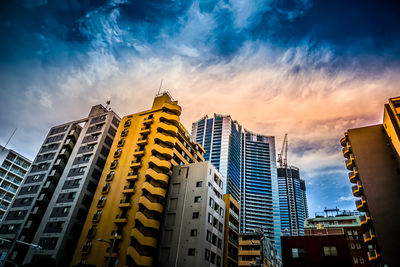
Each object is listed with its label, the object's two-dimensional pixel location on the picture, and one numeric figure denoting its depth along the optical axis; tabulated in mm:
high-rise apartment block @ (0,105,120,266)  51594
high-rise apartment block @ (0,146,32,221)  88125
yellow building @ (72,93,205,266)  45156
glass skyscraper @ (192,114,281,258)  183950
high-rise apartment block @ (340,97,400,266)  45906
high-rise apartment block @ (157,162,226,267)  43656
